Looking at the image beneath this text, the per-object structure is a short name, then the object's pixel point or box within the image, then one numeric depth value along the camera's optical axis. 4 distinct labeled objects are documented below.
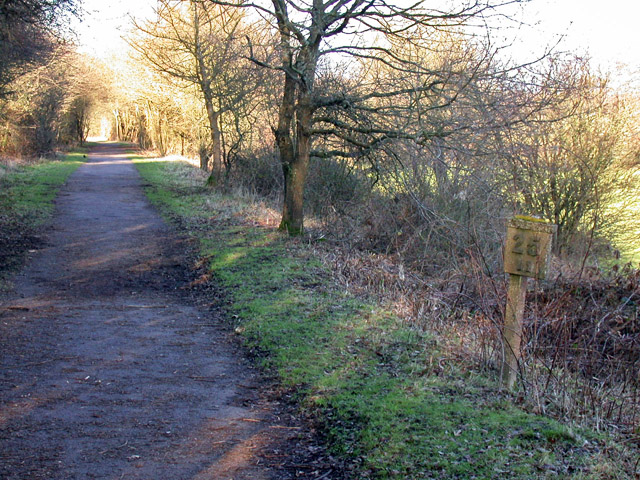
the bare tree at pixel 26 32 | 12.64
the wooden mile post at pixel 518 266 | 5.12
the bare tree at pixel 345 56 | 10.93
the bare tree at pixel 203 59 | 19.31
